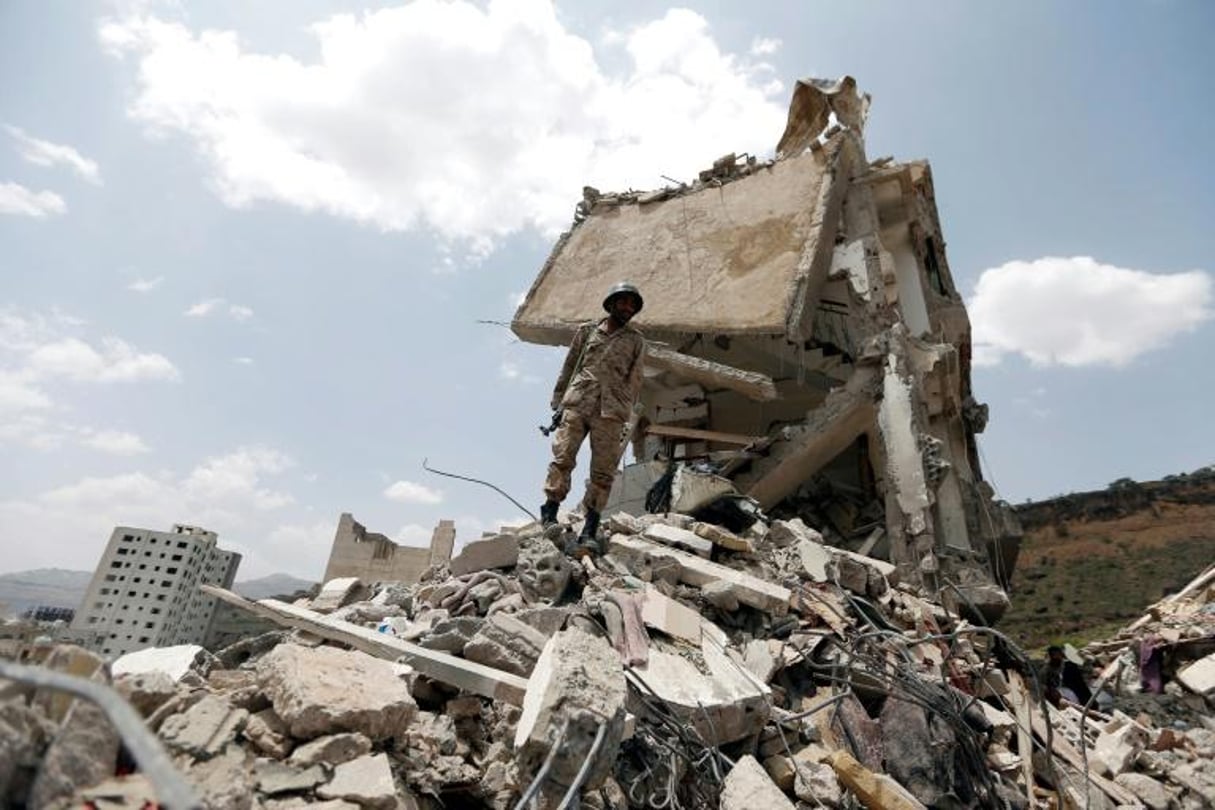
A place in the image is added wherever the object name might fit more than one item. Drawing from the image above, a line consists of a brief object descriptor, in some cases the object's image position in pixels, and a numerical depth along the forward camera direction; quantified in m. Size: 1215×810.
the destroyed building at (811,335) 7.57
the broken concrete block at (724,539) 4.82
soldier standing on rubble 4.30
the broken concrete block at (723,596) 3.83
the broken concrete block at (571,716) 1.73
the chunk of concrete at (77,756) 1.09
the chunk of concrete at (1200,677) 6.27
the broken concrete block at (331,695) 1.76
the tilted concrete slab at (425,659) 2.20
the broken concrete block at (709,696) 2.43
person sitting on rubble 6.14
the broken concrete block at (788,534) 5.37
